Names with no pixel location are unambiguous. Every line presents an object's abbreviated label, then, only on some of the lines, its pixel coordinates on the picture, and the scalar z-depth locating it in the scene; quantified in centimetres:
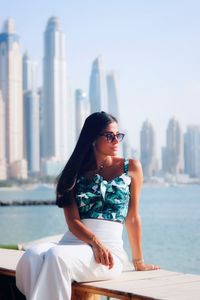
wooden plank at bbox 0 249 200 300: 278
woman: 295
